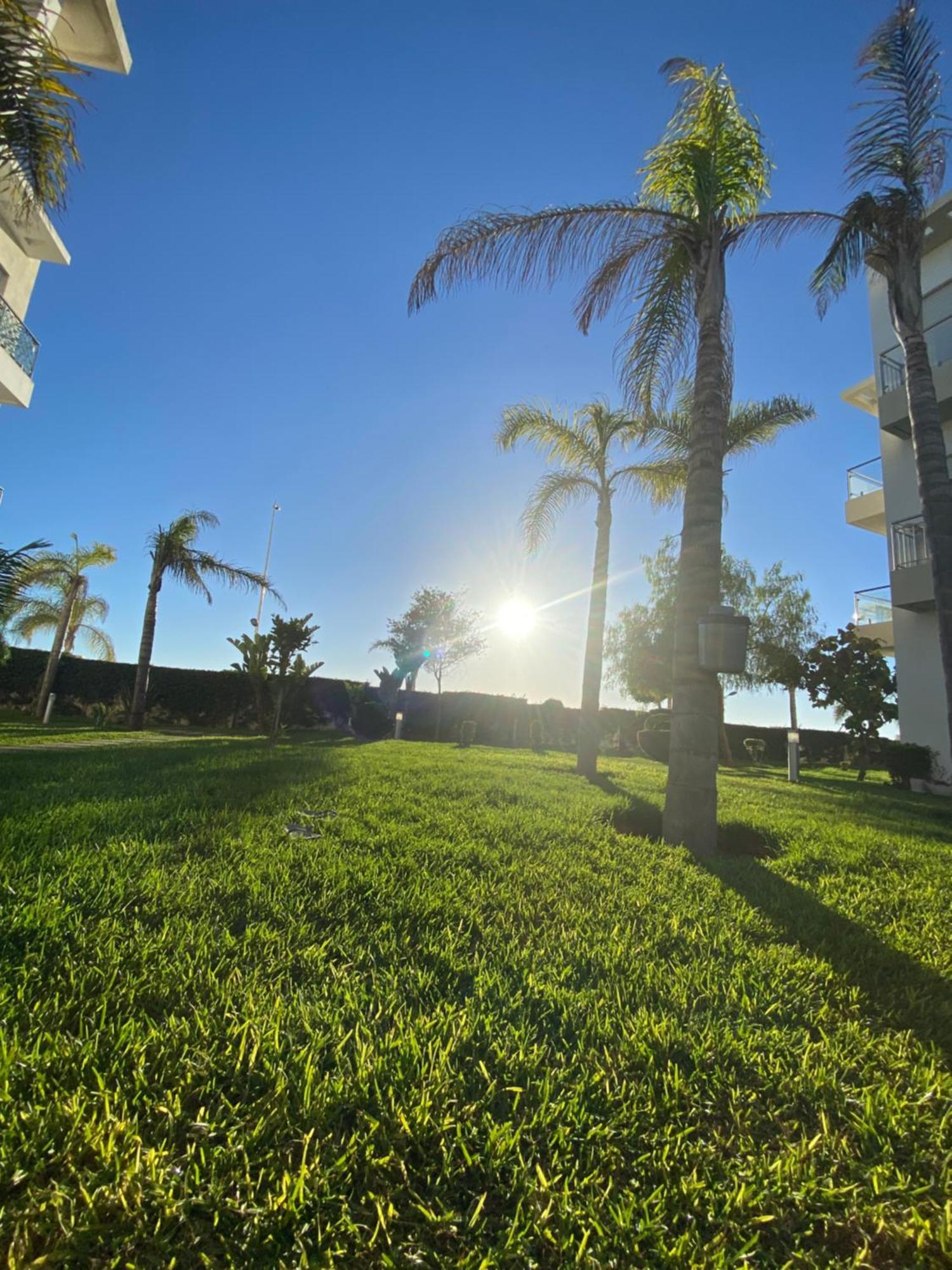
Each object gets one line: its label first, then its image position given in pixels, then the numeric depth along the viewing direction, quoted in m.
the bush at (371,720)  20.11
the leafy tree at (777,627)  25.09
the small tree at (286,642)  14.06
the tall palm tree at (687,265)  5.02
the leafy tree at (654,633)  24.97
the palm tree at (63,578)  18.69
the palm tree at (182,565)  18.09
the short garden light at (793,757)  12.68
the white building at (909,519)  14.30
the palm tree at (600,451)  11.66
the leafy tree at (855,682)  16.33
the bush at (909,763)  13.56
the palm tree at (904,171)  7.72
